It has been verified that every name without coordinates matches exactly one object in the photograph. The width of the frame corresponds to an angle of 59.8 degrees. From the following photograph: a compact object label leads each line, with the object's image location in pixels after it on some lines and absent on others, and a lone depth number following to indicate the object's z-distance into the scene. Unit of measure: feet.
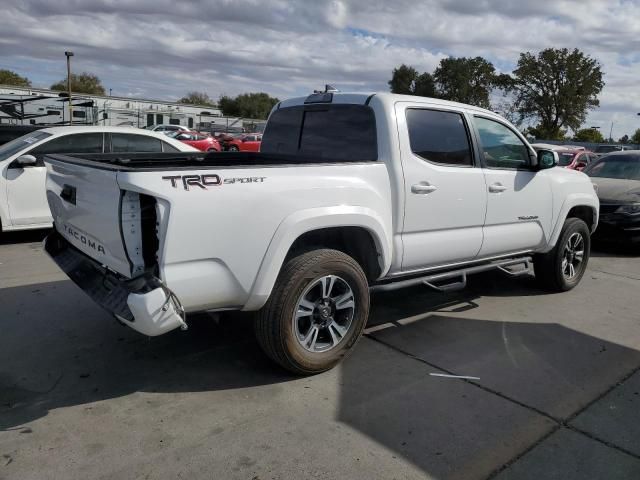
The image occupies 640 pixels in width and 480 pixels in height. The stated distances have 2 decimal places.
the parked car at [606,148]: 93.69
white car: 24.30
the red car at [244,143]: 98.86
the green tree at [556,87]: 185.57
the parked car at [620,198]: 27.48
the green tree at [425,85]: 221.46
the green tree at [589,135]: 215.63
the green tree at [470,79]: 209.46
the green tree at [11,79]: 251.19
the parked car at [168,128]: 110.95
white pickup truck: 10.28
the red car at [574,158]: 52.74
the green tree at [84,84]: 267.59
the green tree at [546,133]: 193.36
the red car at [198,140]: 85.10
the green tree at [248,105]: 307.58
